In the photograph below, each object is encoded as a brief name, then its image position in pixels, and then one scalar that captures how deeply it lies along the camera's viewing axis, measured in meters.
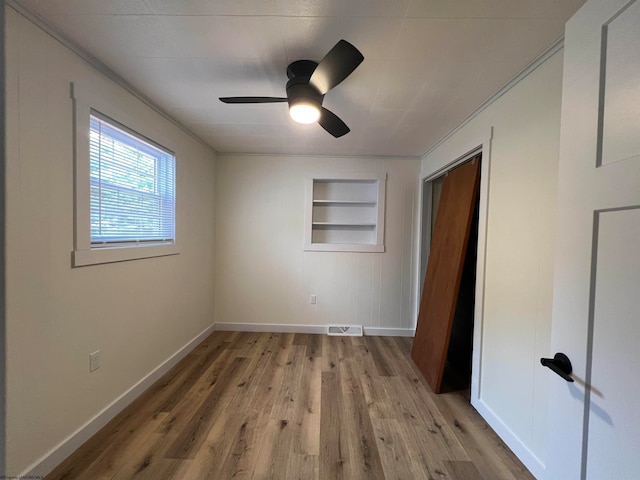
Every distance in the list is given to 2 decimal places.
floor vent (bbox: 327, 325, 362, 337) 3.43
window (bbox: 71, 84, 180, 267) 1.55
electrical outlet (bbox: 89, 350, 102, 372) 1.66
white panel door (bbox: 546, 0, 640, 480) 0.68
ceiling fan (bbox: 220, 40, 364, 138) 1.28
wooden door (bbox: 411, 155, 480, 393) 2.25
